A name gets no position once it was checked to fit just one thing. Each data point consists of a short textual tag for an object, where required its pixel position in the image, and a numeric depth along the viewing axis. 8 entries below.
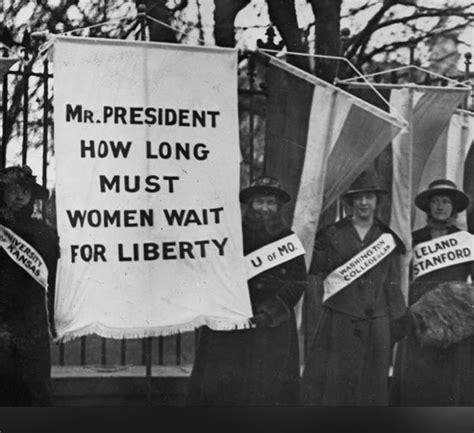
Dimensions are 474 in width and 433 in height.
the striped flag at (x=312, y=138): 5.68
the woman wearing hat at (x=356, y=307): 5.71
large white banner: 5.38
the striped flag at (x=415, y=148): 5.79
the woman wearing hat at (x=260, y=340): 5.61
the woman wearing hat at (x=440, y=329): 5.82
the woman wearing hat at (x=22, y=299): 5.38
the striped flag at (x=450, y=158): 5.83
